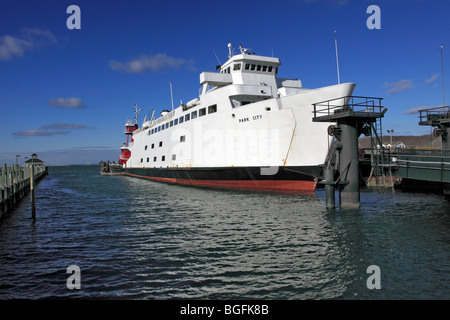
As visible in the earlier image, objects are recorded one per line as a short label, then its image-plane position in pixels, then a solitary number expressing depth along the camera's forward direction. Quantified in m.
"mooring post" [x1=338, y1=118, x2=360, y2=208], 16.09
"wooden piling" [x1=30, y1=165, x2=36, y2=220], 16.88
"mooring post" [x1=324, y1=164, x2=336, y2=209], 15.95
